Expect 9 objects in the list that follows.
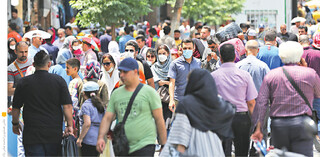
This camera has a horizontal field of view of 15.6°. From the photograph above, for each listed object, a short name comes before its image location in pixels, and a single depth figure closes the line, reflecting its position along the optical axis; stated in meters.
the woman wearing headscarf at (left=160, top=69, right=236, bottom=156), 11.45
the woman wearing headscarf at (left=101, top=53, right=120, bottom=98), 18.12
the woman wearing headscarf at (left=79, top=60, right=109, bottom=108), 16.47
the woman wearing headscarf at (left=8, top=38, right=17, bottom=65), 27.22
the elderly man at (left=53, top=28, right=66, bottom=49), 31.81
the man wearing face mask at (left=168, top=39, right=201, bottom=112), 18.88
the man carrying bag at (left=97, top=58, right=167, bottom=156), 12.48
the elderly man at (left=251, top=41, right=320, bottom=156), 13.37
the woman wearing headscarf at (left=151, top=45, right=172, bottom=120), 20.44
